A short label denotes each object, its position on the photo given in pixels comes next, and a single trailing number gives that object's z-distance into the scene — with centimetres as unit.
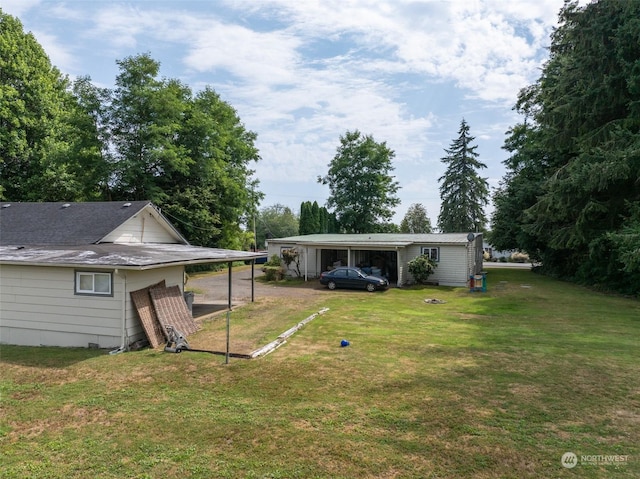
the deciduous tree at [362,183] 4447
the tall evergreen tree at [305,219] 4447
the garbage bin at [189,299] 1270
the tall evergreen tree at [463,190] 4572
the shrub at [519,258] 4844
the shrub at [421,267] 2145
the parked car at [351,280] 1975
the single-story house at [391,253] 2178
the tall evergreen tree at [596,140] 1639
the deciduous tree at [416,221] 5891
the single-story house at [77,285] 912
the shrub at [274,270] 2388
